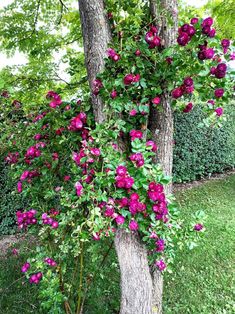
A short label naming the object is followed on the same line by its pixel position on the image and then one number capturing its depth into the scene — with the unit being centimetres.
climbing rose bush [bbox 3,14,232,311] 150
